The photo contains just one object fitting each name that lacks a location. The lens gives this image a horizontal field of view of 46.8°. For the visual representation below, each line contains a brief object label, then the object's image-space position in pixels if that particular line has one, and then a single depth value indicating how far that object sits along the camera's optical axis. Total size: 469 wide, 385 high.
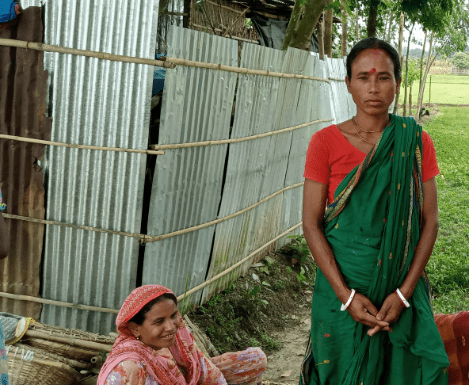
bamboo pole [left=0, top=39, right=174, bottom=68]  3.50
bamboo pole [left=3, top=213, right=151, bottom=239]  3.73
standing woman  1.97
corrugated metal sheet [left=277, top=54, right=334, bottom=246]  6.34
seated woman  2.30
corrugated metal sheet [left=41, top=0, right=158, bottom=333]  3.52
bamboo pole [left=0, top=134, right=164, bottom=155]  3.62
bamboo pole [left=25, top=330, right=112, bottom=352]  3.27
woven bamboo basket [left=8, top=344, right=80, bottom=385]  3.06
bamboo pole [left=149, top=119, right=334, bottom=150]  3.67
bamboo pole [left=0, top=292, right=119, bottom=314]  3.82
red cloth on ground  2.59
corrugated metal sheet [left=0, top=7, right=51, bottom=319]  3.64
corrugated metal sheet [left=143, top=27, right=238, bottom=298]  3.71
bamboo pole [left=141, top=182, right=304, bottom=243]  3.77
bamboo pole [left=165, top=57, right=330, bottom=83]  3.63
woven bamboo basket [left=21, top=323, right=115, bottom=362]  3.27
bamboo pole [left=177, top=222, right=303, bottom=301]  4.31
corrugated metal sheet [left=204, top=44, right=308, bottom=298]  4.68
